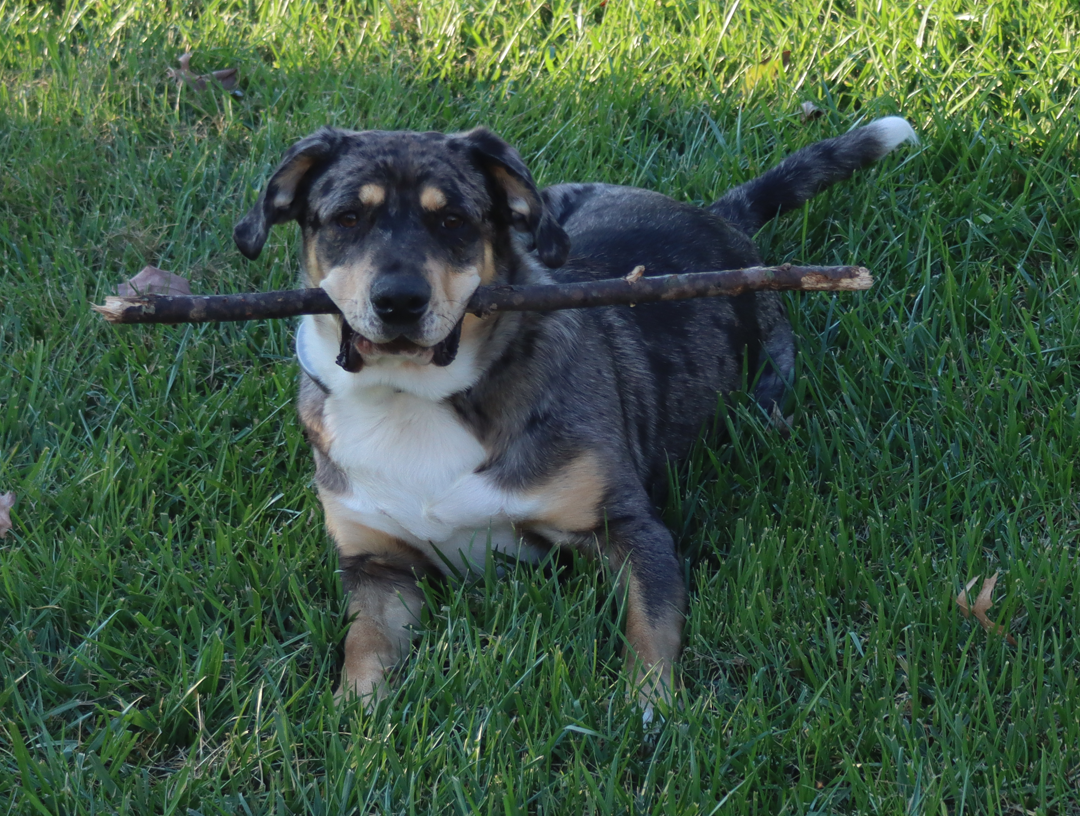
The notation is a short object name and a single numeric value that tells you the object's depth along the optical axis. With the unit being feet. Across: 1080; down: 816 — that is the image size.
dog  11.37
